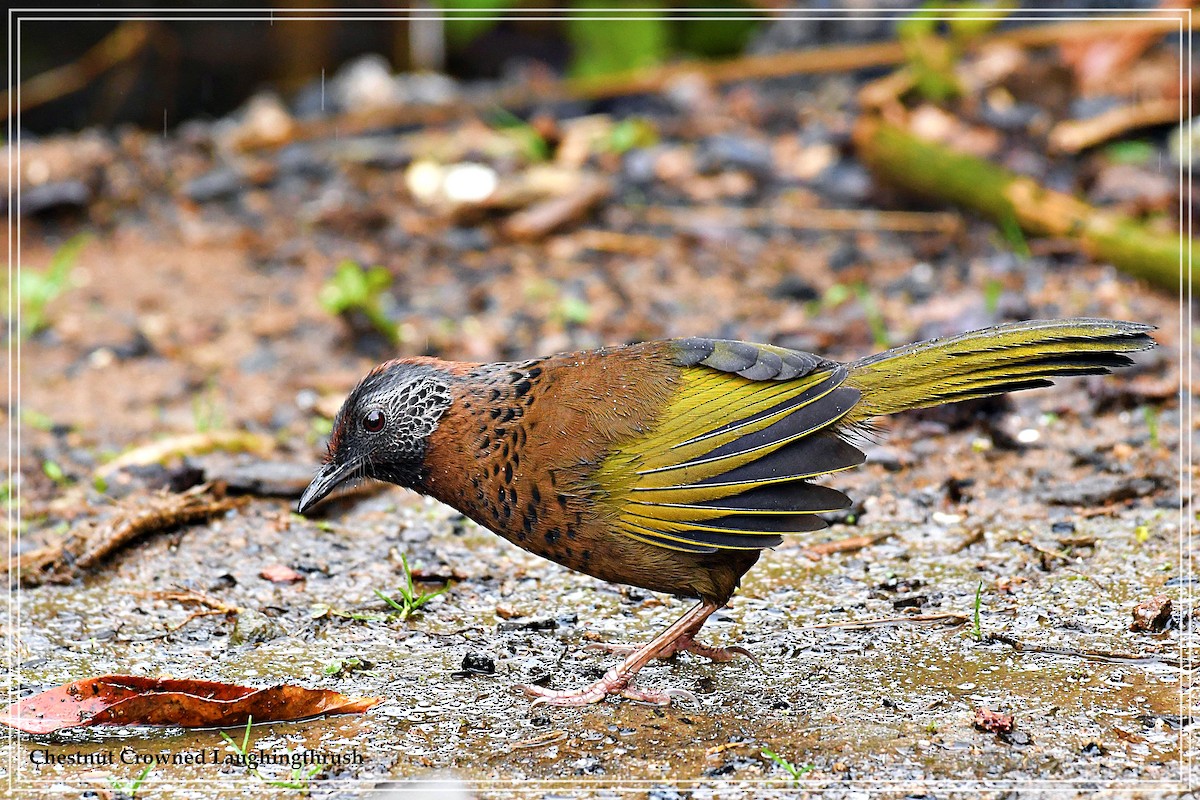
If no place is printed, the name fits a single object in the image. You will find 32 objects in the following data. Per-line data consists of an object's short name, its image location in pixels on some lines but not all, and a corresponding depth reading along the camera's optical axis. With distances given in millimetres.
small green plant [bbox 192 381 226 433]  10977
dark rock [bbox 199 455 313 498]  9602
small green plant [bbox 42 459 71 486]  10344
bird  6832
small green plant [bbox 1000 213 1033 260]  13258
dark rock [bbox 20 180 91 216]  16078
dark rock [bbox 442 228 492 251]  15180
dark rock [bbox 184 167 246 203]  16828
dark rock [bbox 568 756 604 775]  6027
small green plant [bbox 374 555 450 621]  7906
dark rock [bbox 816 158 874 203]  15336
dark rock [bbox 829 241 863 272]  13984
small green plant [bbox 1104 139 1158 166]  14492
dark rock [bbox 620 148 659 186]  16172
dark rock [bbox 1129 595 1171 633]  7105
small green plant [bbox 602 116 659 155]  16719
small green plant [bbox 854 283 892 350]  11672
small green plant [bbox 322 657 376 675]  7143
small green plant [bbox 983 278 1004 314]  11672
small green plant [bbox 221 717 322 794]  5844
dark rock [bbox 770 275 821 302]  13344
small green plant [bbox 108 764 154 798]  5844
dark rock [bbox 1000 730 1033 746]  6016
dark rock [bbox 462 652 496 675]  7191
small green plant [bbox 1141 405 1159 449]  9570
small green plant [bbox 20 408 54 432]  11473
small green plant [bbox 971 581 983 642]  7250
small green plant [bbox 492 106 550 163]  16547
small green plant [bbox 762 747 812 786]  5852
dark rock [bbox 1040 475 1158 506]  8961
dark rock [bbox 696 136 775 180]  16172
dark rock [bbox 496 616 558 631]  7844
